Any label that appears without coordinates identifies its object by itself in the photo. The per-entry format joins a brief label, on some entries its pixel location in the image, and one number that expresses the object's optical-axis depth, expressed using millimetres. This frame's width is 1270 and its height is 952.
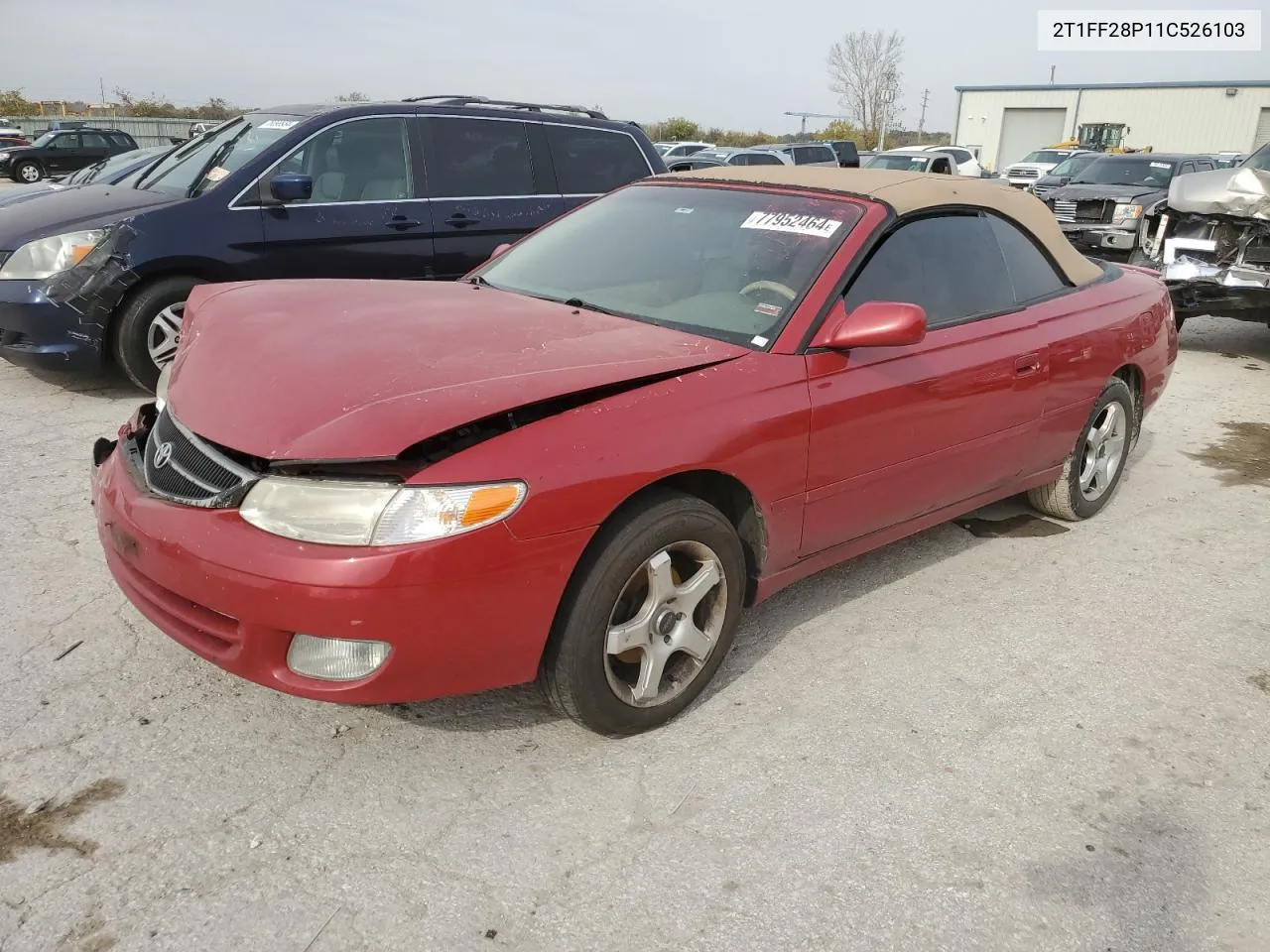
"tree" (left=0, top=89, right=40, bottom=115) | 47947
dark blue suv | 5336
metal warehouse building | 43594
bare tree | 60812
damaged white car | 8055
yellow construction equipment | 39906
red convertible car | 2225
